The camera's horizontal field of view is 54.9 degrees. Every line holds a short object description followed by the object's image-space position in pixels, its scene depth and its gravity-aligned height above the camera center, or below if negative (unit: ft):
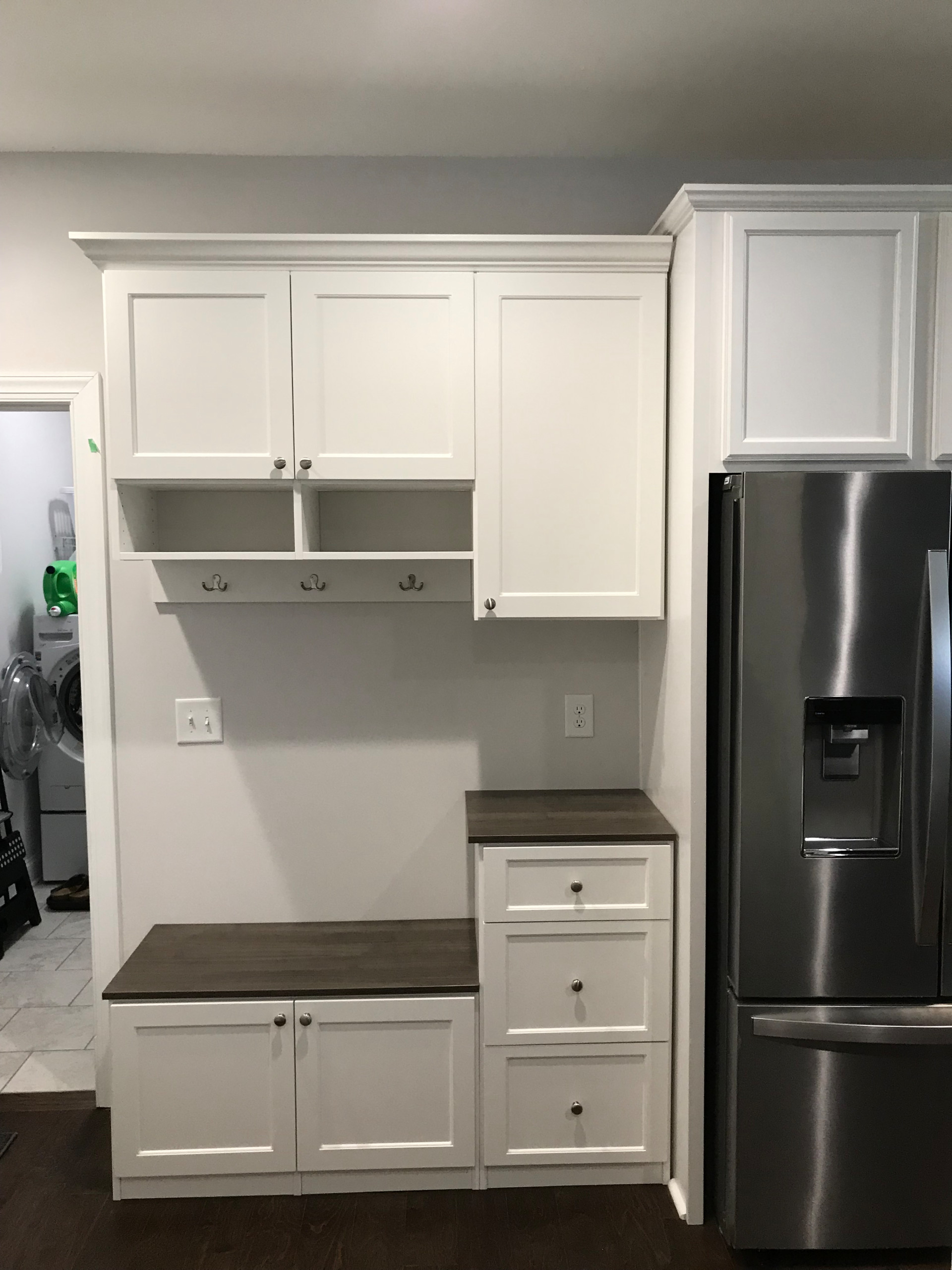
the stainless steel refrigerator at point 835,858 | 6.39 -1.85
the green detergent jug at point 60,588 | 15.57 +0.17
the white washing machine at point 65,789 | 15.23 -3.18
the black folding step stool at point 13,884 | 12.98 -4.12
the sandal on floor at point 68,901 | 14.35 -4.75
